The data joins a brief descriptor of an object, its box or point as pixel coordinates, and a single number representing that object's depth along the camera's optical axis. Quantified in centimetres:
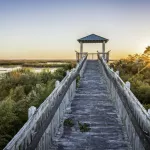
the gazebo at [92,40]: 3466
